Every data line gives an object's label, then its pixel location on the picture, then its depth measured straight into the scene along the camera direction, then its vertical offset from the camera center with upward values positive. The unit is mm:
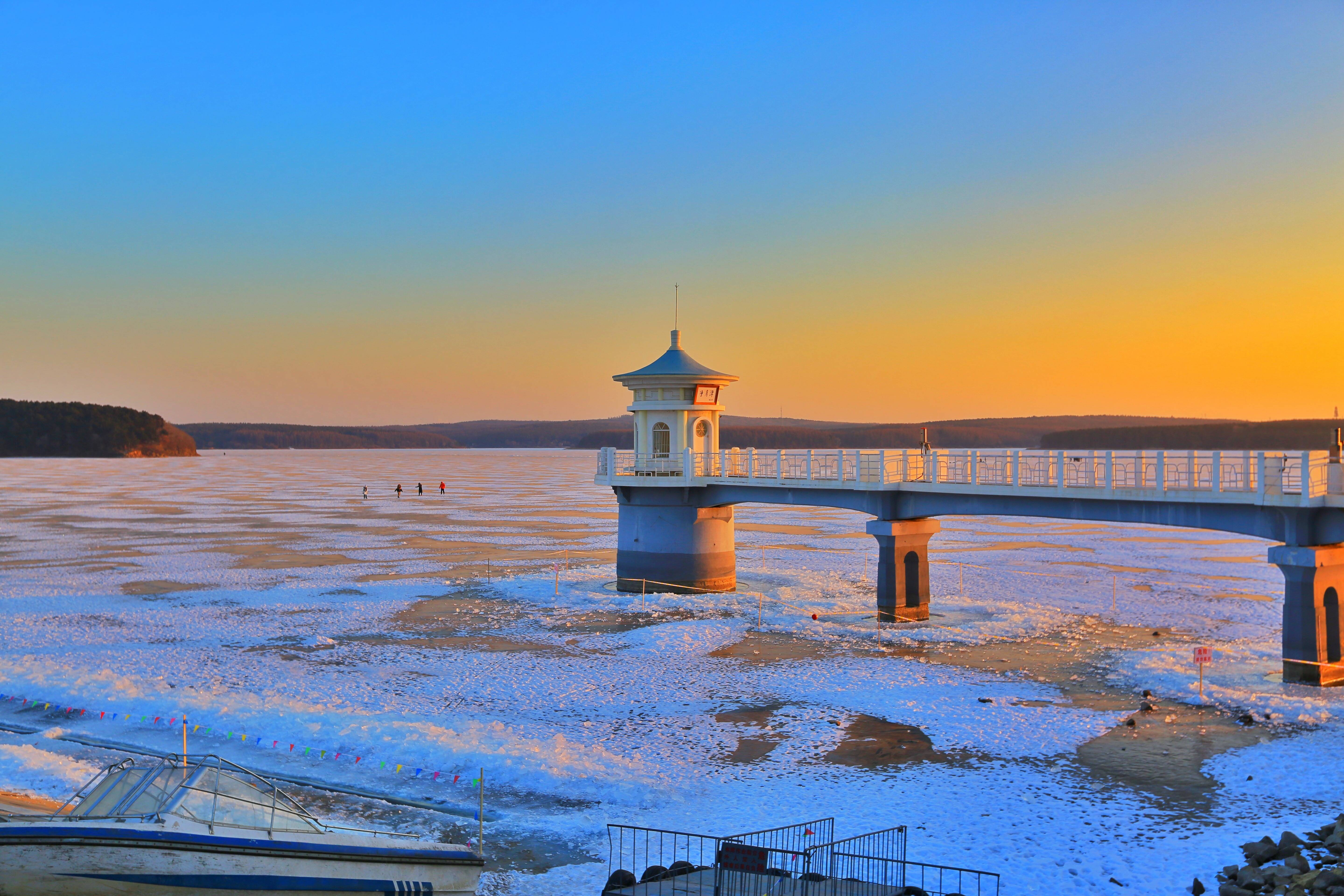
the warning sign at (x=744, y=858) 10617 -4254
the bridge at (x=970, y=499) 20203 -1149
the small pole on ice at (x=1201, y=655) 19781 -3868
